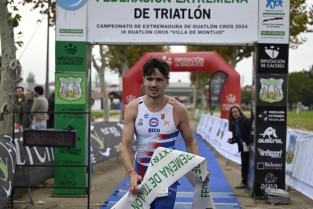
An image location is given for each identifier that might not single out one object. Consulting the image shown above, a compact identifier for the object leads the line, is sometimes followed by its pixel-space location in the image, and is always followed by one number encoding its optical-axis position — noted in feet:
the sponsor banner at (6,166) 22.12
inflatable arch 64.54
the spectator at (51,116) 47.49
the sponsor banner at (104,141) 39.55
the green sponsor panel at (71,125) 29.60
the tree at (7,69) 31.55
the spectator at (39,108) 38.86
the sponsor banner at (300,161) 28.58
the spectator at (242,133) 32.53
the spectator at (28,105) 43.49
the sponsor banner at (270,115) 29.32
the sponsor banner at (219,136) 46.75
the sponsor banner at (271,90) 29.19
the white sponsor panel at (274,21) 28.86
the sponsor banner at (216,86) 67.36
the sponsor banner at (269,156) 29.53
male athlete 12.92
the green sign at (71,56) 29.45
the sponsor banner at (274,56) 29.09
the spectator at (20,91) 42.11
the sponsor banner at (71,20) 29.17
